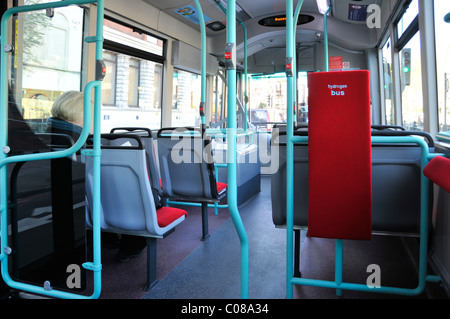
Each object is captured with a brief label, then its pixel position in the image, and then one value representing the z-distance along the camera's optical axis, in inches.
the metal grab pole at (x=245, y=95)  204.7
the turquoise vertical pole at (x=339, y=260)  68.1
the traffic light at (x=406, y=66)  127.0
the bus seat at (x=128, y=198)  73.2
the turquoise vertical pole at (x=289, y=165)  66.6
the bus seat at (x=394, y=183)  65.4
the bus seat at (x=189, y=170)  109.6
